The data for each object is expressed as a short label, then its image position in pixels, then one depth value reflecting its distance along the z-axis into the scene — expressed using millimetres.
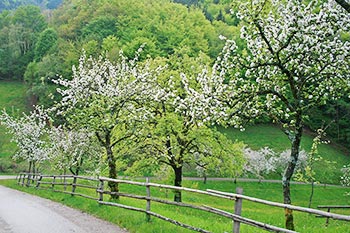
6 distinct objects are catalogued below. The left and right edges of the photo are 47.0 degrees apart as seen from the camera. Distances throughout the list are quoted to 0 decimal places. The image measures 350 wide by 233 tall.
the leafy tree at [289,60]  10820
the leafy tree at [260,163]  57156
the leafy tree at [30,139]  38625
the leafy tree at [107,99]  18891
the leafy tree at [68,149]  29078
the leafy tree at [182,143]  24625
